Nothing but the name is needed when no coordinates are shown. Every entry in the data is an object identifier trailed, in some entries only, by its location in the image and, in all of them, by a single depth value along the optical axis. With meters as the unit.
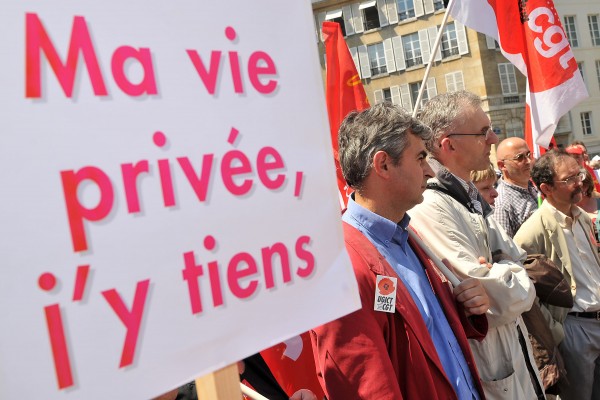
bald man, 5.30
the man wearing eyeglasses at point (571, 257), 4.09
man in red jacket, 2.20
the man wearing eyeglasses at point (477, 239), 2.71
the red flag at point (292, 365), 3.26
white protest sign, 1.17
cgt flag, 5.80
